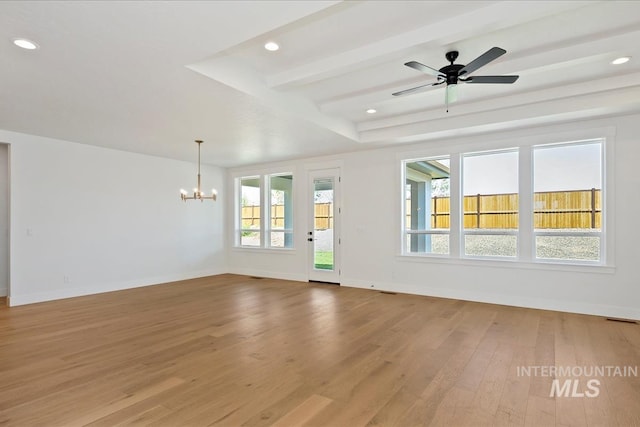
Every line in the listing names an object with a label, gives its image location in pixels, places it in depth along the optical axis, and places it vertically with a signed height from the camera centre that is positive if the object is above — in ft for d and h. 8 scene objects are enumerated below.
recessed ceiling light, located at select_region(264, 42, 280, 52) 10.02 +5.26
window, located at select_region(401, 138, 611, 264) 15.62 +0.56
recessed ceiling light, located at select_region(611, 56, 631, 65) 10.86 +5.22
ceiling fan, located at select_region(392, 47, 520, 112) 9.49 +4.33
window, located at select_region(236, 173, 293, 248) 25.80 +0.27
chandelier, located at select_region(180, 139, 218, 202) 19.76 +1.24
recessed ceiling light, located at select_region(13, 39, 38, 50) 8.63 +4.59
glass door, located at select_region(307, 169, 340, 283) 22.85 -0.94
